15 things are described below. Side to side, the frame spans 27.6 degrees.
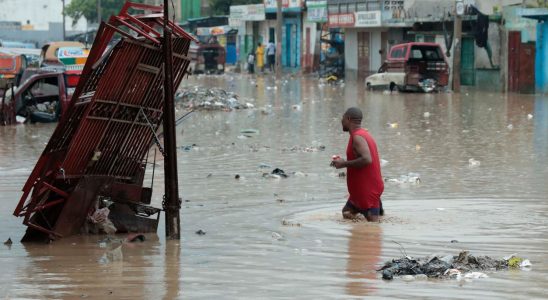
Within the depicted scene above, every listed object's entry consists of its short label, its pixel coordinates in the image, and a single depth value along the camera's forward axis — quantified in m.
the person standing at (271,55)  59.50
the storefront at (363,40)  47.22
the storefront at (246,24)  63.81
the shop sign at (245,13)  63.41
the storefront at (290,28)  59.96
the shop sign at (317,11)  53.91
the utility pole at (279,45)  48.84
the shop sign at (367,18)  46.03
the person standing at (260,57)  61.34
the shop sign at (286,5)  58.97
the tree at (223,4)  70.19
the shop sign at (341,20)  48.97
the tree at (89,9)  84.06
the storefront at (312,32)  54.37
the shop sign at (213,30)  69.69
